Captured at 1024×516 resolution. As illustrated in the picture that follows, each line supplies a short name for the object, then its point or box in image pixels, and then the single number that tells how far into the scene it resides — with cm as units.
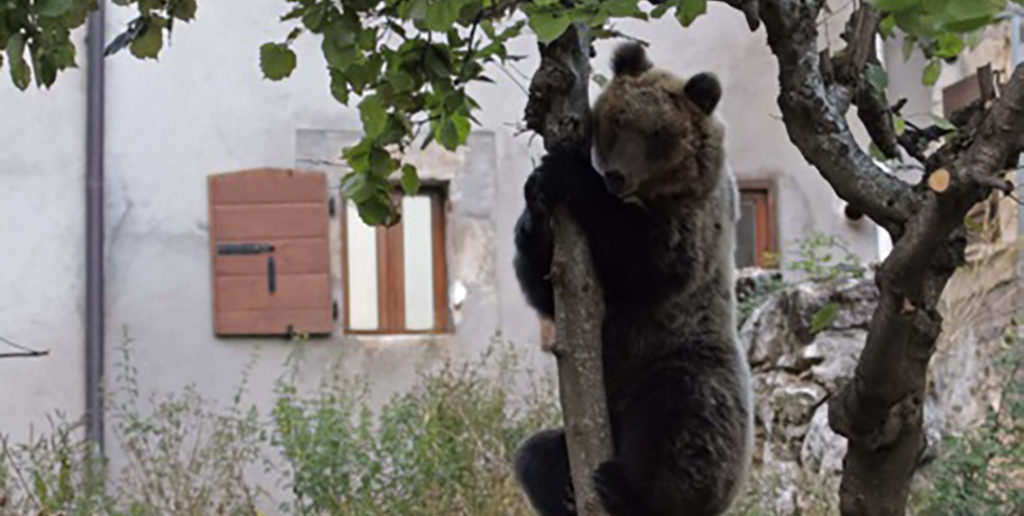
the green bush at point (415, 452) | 1298
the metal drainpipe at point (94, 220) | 1880
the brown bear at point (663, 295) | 742
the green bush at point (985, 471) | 1148
